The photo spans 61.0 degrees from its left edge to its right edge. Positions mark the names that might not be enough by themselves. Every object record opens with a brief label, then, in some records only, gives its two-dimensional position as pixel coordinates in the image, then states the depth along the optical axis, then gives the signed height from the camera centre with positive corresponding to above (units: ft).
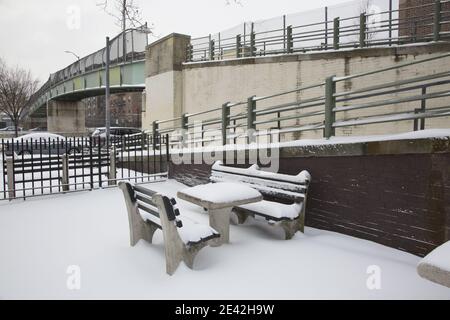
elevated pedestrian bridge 80.94 +17.54
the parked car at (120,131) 105.09 +2.86
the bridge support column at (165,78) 61.72 +10.66
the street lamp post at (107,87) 65.62 +9.43
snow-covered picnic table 16.02 -2.52
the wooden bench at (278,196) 17.53 -2.83
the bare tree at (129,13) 46.44 +15.40
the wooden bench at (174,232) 13.51 -3.40
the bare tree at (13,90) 134.72 +19.30
